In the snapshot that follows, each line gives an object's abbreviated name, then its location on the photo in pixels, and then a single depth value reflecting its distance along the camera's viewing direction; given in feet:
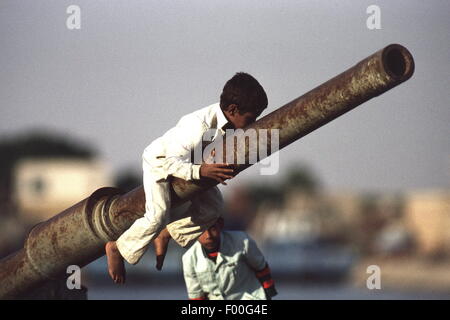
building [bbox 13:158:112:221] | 285.43
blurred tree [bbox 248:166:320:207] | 324.70
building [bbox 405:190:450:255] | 257.14
